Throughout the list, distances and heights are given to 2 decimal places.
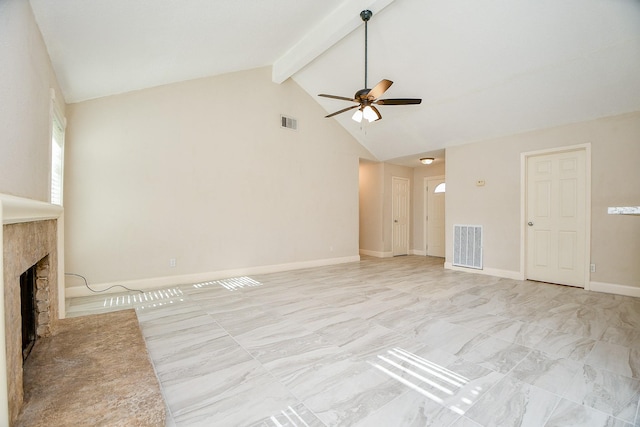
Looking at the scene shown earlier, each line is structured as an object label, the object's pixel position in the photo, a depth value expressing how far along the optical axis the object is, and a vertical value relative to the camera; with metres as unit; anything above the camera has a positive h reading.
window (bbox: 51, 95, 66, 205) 3.17 +0.66
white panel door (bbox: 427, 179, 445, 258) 7.53 -0.26
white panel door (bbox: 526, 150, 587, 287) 4.40 -0.12
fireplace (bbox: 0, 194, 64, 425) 1.12 -0.42
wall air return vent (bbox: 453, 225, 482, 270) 5.49 -0.72
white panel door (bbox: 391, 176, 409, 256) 7.65 -0.12
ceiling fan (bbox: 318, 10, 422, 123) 3.47 +1.46
